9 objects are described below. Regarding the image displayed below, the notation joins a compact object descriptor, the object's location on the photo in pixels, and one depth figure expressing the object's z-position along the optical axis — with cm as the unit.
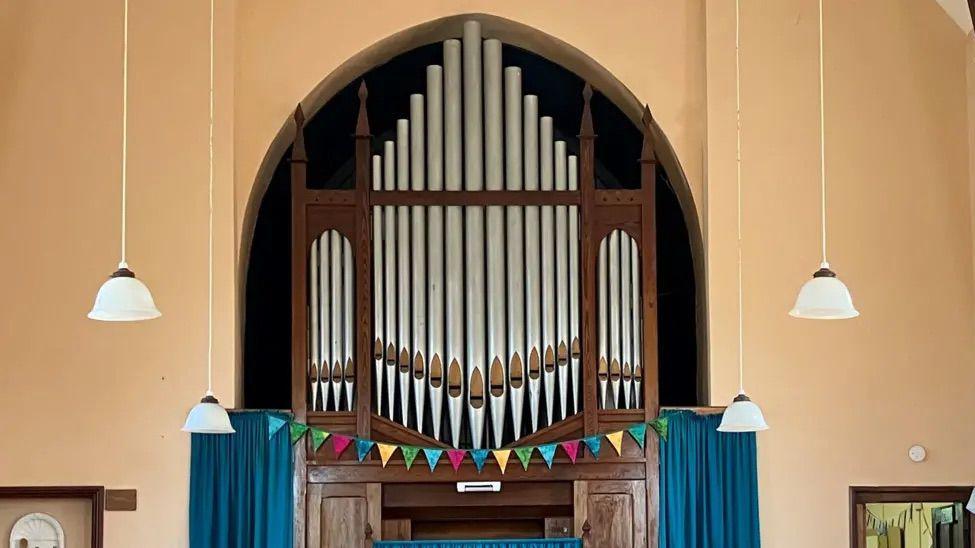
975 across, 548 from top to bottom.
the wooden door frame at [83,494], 1102
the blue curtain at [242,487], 1095
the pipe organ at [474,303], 1119
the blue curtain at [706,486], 1106
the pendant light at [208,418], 989
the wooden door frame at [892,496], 1125
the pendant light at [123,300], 809
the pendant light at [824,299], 863
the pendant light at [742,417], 988
